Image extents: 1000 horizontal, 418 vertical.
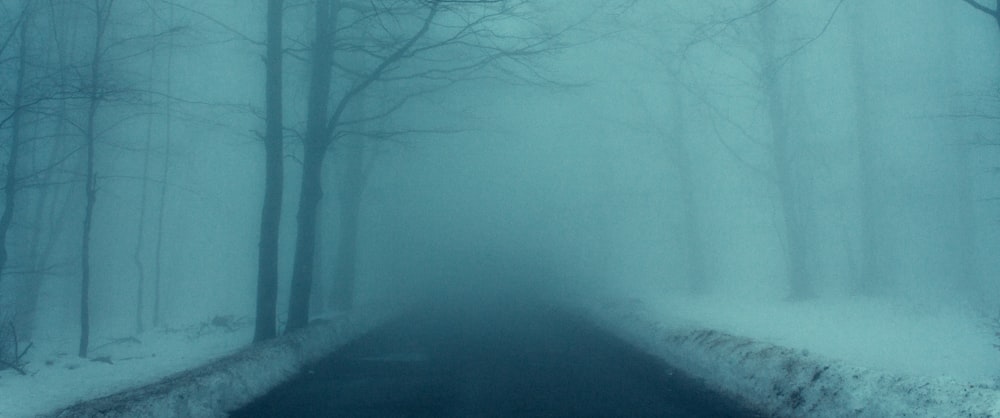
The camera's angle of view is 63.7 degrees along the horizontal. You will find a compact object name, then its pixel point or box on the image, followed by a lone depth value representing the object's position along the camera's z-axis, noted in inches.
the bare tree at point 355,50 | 650.8
